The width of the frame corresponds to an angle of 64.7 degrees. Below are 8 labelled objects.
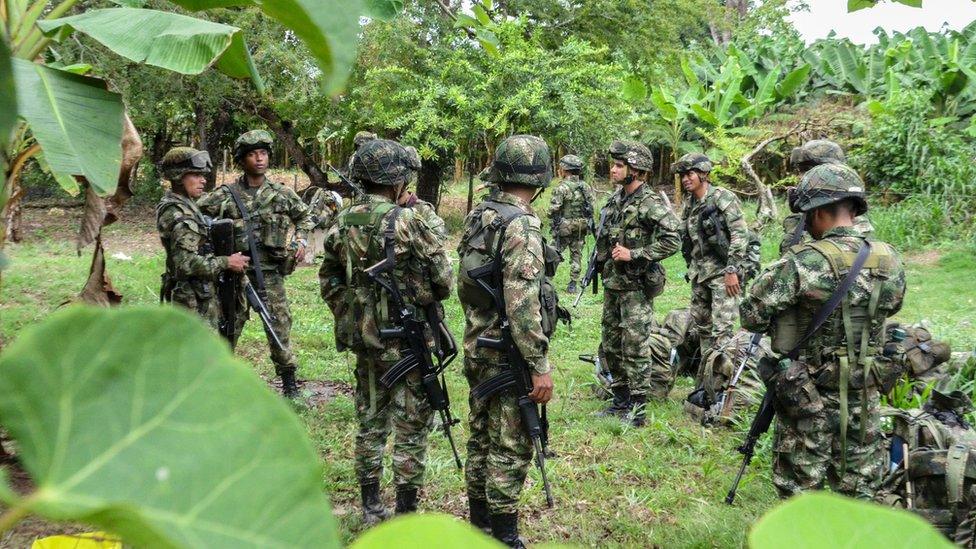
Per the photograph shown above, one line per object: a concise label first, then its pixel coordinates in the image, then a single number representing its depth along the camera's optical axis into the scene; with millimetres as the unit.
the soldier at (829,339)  3119
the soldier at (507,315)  3260
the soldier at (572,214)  10078
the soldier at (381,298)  3547
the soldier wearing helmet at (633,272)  5309
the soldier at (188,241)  4645
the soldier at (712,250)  5781
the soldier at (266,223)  5102
